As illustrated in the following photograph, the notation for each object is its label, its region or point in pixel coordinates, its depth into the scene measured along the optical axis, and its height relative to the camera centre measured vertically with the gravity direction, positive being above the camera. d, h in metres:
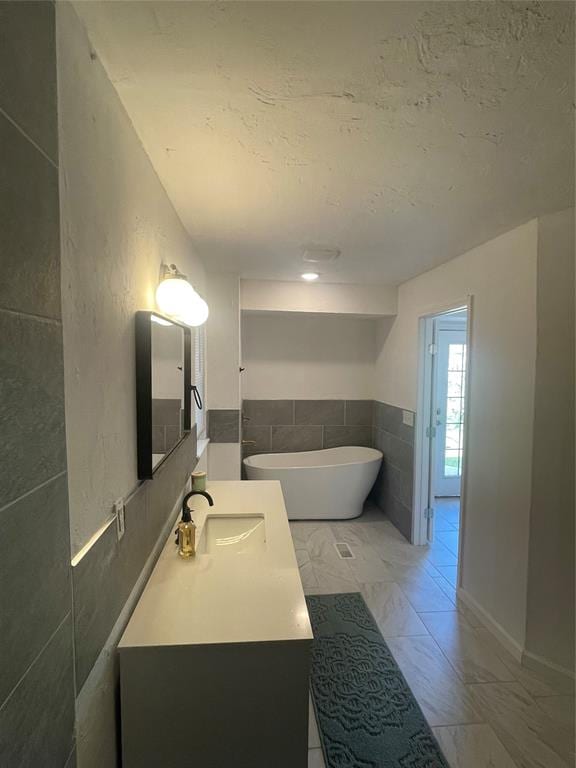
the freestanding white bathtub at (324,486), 3.39 -1.16
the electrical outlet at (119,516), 0.96 -0.42
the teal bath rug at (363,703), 1.39 -1.53
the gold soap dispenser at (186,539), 1.39 -0.69
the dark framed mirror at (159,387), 1.13 -0.07
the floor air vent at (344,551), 2.83 -1.53
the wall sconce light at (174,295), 1.36 +0.30
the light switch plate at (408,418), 3.06 -0.43
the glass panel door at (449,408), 4.02 -0.43
